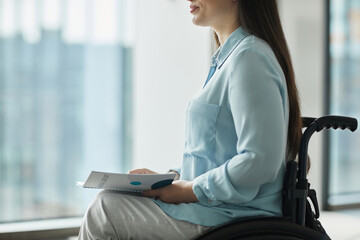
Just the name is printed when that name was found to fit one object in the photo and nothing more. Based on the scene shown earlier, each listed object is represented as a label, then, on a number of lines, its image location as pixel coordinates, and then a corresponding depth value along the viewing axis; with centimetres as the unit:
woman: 223
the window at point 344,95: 648
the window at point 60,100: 477
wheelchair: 223
